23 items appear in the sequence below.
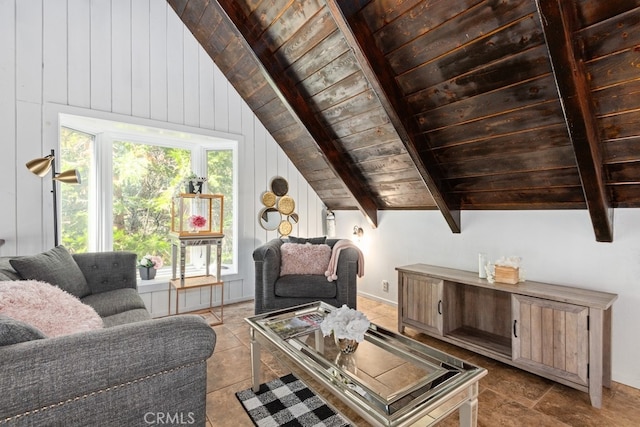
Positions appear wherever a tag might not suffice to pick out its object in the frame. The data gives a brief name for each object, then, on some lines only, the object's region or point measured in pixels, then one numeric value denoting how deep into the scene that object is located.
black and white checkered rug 1.65
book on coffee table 1.84
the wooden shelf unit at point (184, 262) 3.04
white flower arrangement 1.58
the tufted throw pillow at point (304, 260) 3.03
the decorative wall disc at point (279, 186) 3.91
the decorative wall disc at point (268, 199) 3.83
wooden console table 1.84
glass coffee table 1.16
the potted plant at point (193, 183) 3.16
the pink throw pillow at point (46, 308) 1.15
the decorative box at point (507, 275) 2.26
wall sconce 3.97
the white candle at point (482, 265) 2.47
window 2.96
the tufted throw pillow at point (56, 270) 1.77
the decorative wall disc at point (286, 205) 3.93
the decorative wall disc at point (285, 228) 3.94
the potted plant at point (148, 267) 3.16
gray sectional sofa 0.80
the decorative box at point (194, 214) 3.13
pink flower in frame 3.18
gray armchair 2.87
